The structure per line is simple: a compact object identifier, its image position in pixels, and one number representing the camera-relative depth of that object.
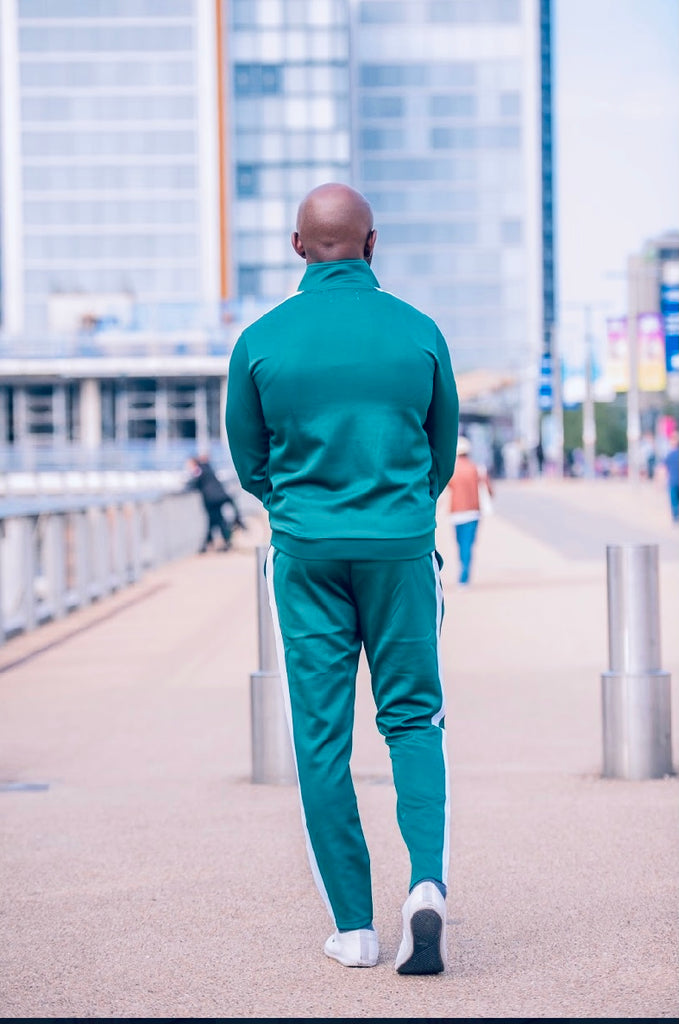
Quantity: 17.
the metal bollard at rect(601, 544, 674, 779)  6.55
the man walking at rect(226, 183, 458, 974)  3.83
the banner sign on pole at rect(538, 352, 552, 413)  71.00
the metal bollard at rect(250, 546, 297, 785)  6.67
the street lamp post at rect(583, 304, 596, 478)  62.81
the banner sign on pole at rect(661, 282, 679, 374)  36.41
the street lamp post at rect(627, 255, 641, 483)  50.72
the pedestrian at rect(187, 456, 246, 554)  26.33
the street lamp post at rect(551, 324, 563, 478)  72.88
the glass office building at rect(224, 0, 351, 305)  105.00
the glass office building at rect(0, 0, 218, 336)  99.12
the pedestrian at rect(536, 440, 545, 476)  72.11
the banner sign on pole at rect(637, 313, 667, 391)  51.84
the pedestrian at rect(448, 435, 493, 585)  18.22
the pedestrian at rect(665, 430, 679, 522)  31.09
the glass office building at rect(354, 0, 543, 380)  117.88
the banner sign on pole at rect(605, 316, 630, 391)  55.09
